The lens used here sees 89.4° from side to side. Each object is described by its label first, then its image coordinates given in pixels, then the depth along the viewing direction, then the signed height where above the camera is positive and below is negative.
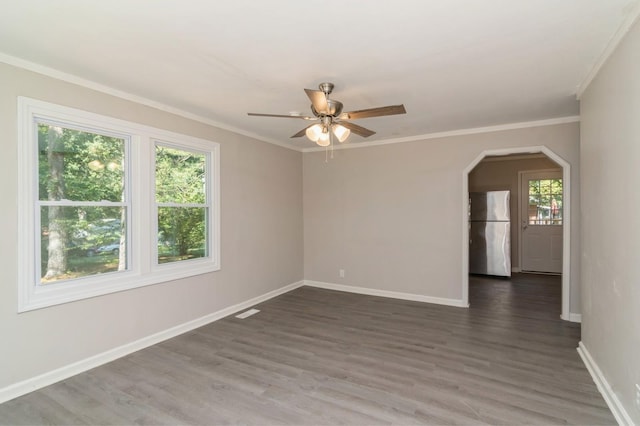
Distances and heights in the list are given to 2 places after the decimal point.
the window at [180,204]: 3.56 +0.09
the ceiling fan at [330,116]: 2.46 +0.77
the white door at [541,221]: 6.71 -0.21
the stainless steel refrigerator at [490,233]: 6.44 -0.46
